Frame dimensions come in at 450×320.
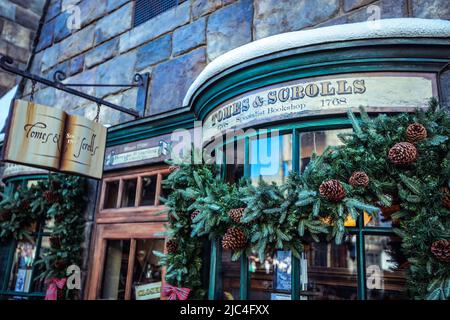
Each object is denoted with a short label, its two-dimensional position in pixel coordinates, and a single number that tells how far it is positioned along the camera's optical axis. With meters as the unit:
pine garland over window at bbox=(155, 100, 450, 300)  2.52
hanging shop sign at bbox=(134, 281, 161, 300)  4.24
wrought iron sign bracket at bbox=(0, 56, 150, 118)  4.41
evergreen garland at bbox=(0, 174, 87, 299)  4.98
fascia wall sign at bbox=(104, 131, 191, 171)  4.59
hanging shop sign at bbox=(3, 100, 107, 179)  3.86
